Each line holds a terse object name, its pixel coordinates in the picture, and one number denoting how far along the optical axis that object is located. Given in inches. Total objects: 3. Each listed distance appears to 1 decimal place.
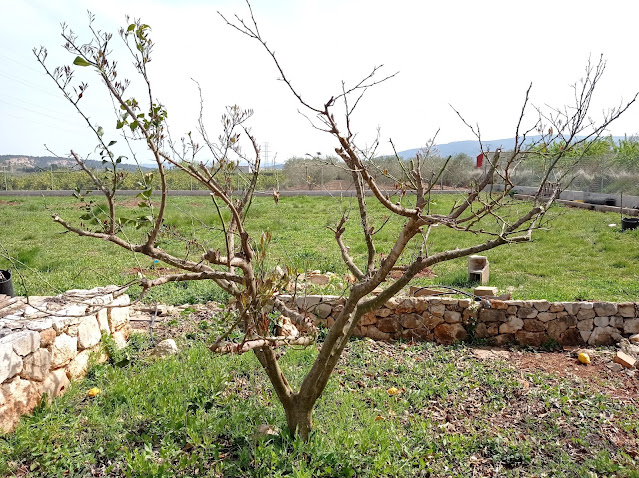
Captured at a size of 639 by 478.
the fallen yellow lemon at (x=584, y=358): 207.4
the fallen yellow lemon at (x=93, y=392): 160.7
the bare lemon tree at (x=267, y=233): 92.3
